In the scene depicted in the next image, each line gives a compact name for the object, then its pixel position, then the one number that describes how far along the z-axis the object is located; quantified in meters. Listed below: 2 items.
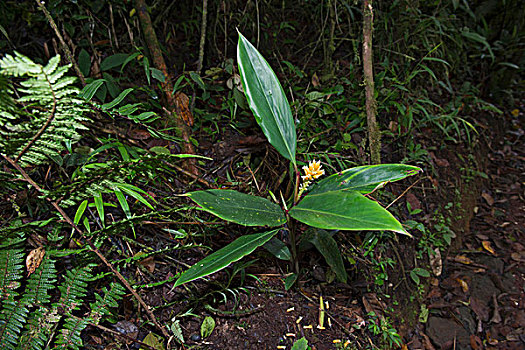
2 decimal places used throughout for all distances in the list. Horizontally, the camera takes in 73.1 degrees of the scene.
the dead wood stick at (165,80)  1.38
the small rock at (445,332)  1.55
